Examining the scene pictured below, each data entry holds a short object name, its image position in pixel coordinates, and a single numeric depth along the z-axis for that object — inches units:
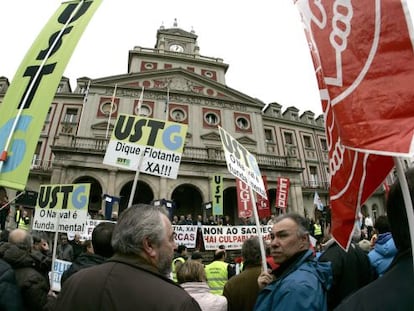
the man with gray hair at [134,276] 55.7
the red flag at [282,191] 623.2
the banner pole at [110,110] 950.5
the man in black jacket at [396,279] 40.1
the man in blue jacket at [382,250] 123.8
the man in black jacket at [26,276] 110.8
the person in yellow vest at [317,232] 521.9
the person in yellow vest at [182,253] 297.0
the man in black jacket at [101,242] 114.4
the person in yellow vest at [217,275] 214.1
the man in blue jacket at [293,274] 73.4
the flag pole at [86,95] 1063.7
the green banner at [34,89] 102.5
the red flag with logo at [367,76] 45.6
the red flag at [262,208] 570.3
